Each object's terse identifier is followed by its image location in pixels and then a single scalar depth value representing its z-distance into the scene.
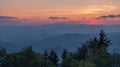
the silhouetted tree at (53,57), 96.17
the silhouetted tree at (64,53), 105.62
